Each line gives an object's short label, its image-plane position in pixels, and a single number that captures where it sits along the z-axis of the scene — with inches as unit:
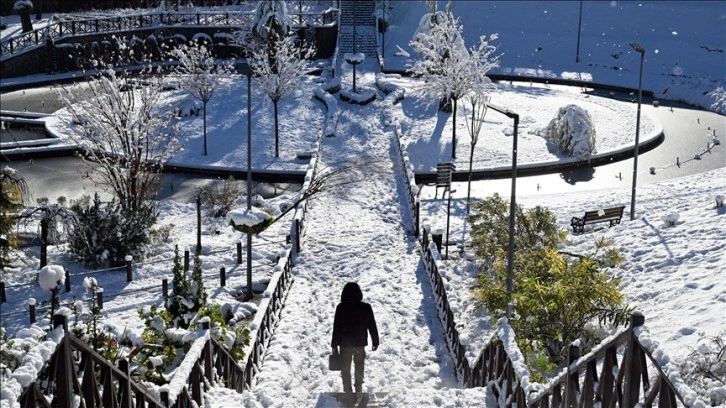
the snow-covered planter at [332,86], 1637.6
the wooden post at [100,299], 732.7
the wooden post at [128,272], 839.1
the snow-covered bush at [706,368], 461.2
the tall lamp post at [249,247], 751.7
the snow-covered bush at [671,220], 890.1
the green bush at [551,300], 600.4
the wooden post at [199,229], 903.1
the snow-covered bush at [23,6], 2018.9
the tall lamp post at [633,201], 990.4
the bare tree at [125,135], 1014.4
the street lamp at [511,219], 540.4
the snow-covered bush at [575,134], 1330.0
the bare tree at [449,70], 1390.3
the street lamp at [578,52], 2150.6
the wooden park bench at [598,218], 955.3
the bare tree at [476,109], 1091.0
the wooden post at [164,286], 747.3
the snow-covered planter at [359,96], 1576.0
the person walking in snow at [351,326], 464.8
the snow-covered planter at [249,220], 701.9
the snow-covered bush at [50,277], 518.3
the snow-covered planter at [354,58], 1561.3
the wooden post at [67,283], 816.9
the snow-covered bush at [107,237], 882.1
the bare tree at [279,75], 1380.4
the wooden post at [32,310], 724.7
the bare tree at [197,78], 1395.2
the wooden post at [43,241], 834.8
